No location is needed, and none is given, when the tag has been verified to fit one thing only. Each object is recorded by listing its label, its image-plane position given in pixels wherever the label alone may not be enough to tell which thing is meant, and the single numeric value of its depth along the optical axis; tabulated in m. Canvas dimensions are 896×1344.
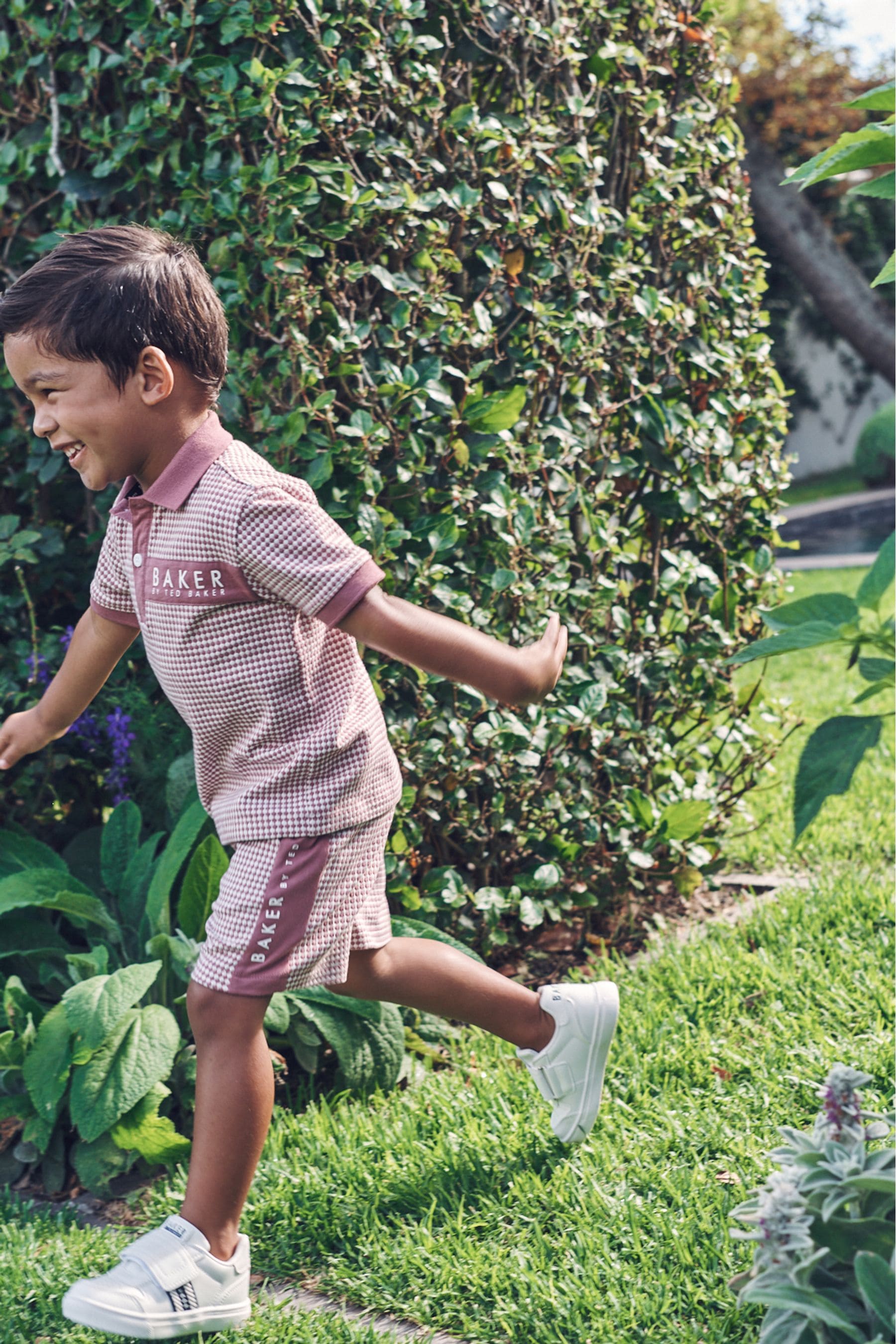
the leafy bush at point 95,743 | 2.98
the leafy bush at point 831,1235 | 1.32
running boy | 1.86
